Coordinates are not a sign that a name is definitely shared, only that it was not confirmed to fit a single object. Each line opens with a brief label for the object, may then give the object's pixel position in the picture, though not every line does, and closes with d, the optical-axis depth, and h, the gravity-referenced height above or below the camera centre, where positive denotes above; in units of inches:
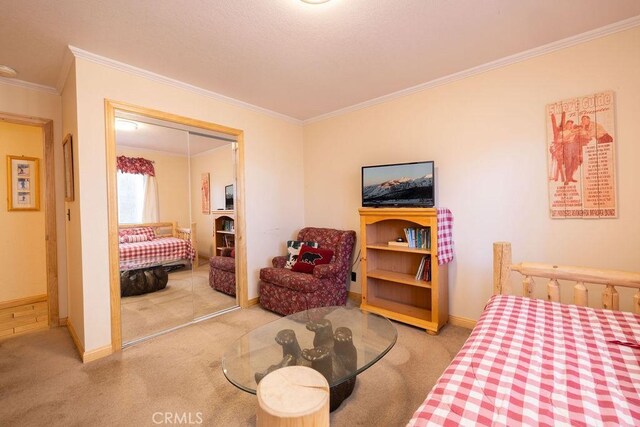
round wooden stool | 22.2 -16.2
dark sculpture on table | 58.1 -31.8
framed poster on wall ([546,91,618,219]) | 80.9 +14.7
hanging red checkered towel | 101.6 -10.1
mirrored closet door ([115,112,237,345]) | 102.7 -0.8
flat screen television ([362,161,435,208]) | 106.7 +10.4
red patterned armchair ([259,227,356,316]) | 115.4 -29.6
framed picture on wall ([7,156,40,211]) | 135.9 +18.8
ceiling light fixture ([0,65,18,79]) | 92.6 +51.4
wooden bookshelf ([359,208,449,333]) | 102.3 -27.0
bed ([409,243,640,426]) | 29.5 -21.6
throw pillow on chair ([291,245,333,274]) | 127.0 -21.4
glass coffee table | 57.4 -32.1
